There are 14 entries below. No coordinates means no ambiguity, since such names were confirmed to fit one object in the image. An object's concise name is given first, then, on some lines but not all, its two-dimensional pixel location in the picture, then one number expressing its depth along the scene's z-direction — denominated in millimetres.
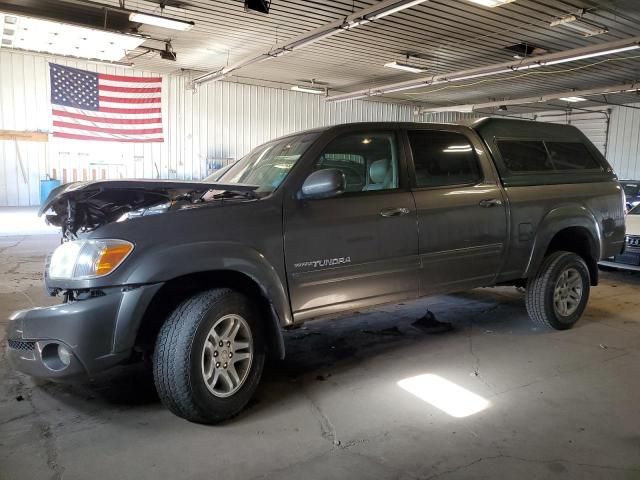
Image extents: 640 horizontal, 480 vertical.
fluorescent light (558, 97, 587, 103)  17867
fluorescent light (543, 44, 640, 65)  9422
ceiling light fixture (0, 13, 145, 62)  9531
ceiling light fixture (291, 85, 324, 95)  16672
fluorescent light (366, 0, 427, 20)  7802
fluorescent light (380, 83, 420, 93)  14702
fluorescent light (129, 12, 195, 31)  8805
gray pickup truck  2650
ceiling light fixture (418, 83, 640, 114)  14742
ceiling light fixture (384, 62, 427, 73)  13242
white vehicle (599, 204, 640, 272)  6777
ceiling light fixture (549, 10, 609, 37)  9530
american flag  13828
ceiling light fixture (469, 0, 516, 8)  8258
